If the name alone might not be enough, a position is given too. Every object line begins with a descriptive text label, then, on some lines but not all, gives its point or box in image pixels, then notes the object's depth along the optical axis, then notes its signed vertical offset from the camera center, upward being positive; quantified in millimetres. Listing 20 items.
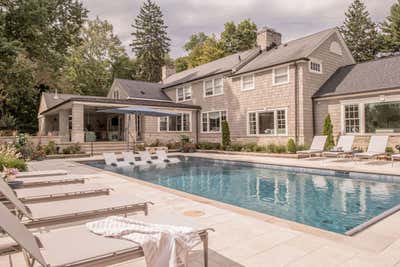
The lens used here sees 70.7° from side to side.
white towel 2424 -920
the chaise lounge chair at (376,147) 11923 -623
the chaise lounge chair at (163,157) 15398 -1147
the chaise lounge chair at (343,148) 13266 -698
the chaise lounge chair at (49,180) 5695 -920
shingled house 15156 +2385
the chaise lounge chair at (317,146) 14201 -626
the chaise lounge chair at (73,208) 3354 -963
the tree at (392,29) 30281 +11477
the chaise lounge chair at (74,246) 1959 -941
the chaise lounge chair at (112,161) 14055 -1224
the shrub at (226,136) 19672 -64
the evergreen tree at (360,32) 34688 +12845
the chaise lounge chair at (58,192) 4470 -947
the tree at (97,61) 38781 +10943
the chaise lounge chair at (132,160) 14333 -1200
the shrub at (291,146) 15766 -667
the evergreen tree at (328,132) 15648 +88
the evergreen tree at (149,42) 42500 +14320
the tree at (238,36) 38969 +13778
